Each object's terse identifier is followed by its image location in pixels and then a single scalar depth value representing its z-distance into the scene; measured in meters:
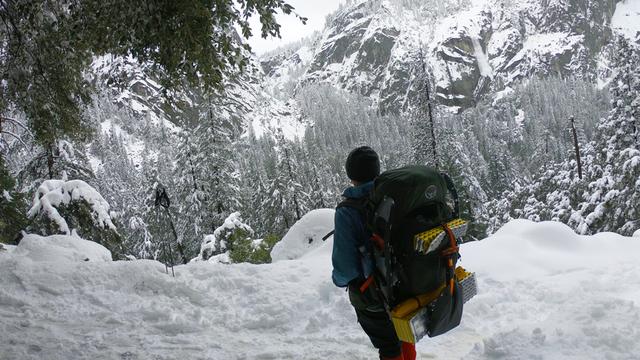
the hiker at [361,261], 3.57
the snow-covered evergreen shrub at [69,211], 11.14
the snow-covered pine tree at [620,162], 17.67
